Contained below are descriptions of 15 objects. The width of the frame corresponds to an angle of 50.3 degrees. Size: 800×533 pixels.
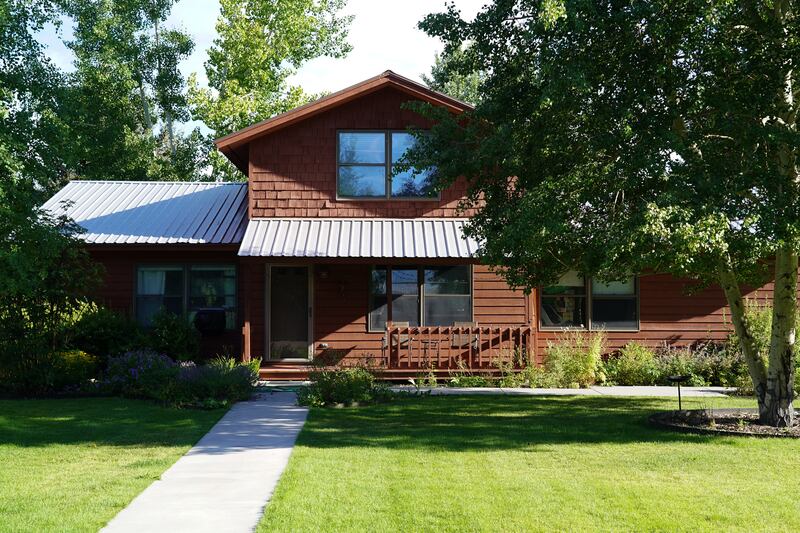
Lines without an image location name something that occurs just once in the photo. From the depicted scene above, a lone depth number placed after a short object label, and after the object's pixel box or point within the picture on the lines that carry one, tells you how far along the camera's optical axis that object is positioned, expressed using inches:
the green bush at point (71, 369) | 620.8
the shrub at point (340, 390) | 552.7
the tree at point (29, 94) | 514.9
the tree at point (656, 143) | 385.4
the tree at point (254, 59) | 1332.4
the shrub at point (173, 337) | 696.4
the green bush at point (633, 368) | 698.8
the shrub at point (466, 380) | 680.4
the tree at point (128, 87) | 1305.4
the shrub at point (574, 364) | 670.5
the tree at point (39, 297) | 541.0
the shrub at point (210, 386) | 554.3
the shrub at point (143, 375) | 571.8
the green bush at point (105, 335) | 687.7
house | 702.5
